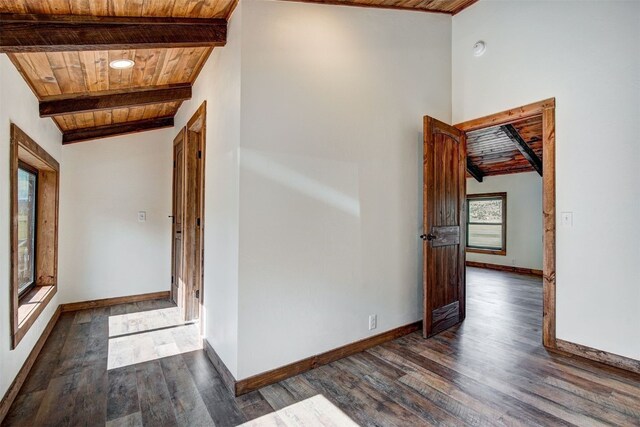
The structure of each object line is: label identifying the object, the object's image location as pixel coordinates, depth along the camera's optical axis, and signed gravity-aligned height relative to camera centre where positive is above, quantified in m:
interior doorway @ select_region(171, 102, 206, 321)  3.66 -0.08
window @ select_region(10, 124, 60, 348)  2.27 -0.15
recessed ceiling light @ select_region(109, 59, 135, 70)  2.57 +1.23
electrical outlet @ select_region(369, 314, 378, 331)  2.94 -0.96
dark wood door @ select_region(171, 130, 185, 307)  3.96 -0.12
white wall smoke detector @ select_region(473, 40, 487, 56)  3.52 +1.84
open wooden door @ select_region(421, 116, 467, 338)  3.16 -0.10
